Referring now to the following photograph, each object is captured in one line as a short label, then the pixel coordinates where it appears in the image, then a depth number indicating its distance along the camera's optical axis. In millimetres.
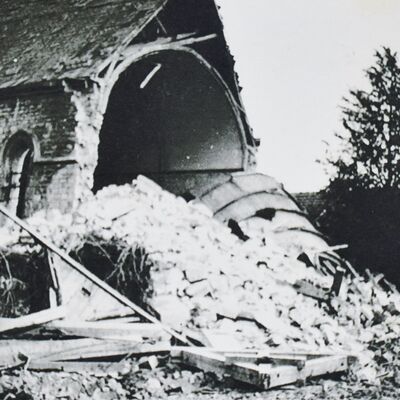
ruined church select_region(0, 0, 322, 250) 10539
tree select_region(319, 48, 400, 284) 13227
